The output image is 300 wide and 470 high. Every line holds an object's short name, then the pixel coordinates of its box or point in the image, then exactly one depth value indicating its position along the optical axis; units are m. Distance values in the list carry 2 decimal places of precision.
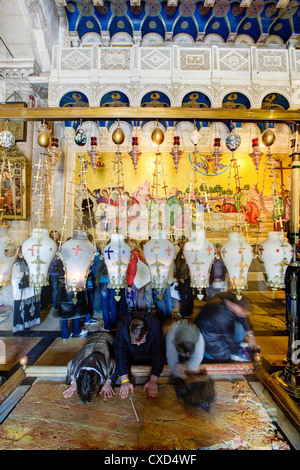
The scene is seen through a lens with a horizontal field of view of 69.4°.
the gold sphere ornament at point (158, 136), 1.80
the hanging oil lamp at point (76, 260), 1.62
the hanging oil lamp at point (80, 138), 2.11
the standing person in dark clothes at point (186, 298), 3.94
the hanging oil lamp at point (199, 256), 1.62
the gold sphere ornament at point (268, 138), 1.76
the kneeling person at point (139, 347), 1.97
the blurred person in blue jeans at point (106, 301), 3.67
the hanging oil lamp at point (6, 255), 1.68
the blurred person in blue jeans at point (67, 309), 3.38
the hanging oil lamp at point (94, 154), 2.35
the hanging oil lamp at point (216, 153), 2.33
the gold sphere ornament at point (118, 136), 1.84
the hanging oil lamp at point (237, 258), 1.63
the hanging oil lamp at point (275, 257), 1.67
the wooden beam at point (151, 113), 1.77
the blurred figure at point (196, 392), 1.80
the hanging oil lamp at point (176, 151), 2.03
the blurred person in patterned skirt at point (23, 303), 3.69
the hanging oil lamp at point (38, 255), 1.61
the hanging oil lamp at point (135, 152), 2.16
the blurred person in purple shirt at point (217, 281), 4.16
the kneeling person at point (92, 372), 1.82
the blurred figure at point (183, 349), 2.15
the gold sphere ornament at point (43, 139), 1.80
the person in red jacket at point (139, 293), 3.17
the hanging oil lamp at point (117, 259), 1.64
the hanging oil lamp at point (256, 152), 2.21
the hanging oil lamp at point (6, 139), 1.81
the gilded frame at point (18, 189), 5.88
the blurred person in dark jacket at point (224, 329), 2.48
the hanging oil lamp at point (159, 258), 1.63
